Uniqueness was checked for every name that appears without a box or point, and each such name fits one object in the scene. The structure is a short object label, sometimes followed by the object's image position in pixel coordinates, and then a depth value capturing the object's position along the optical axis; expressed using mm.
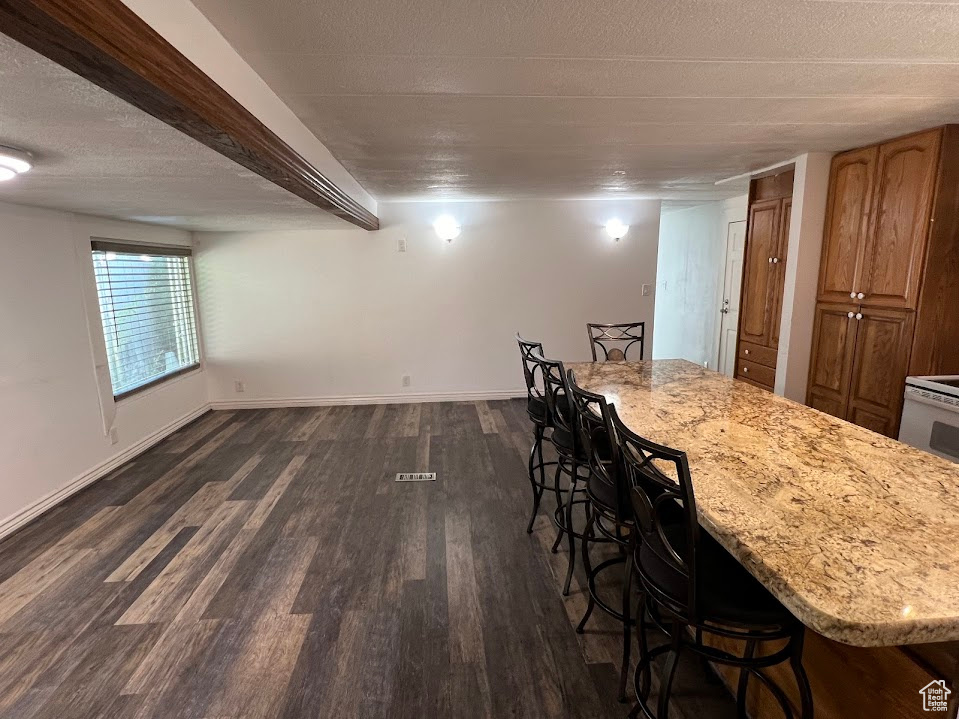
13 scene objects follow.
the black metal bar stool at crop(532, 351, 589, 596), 2184
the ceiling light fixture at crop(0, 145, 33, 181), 1694
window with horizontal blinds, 3949
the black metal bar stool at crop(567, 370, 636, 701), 1576
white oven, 2338
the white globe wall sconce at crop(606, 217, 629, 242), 5258
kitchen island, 908
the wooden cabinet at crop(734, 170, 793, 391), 3502
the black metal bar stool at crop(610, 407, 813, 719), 1185
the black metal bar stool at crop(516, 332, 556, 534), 2738
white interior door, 5355
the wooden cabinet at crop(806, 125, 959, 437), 2506
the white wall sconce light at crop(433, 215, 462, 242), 5145
